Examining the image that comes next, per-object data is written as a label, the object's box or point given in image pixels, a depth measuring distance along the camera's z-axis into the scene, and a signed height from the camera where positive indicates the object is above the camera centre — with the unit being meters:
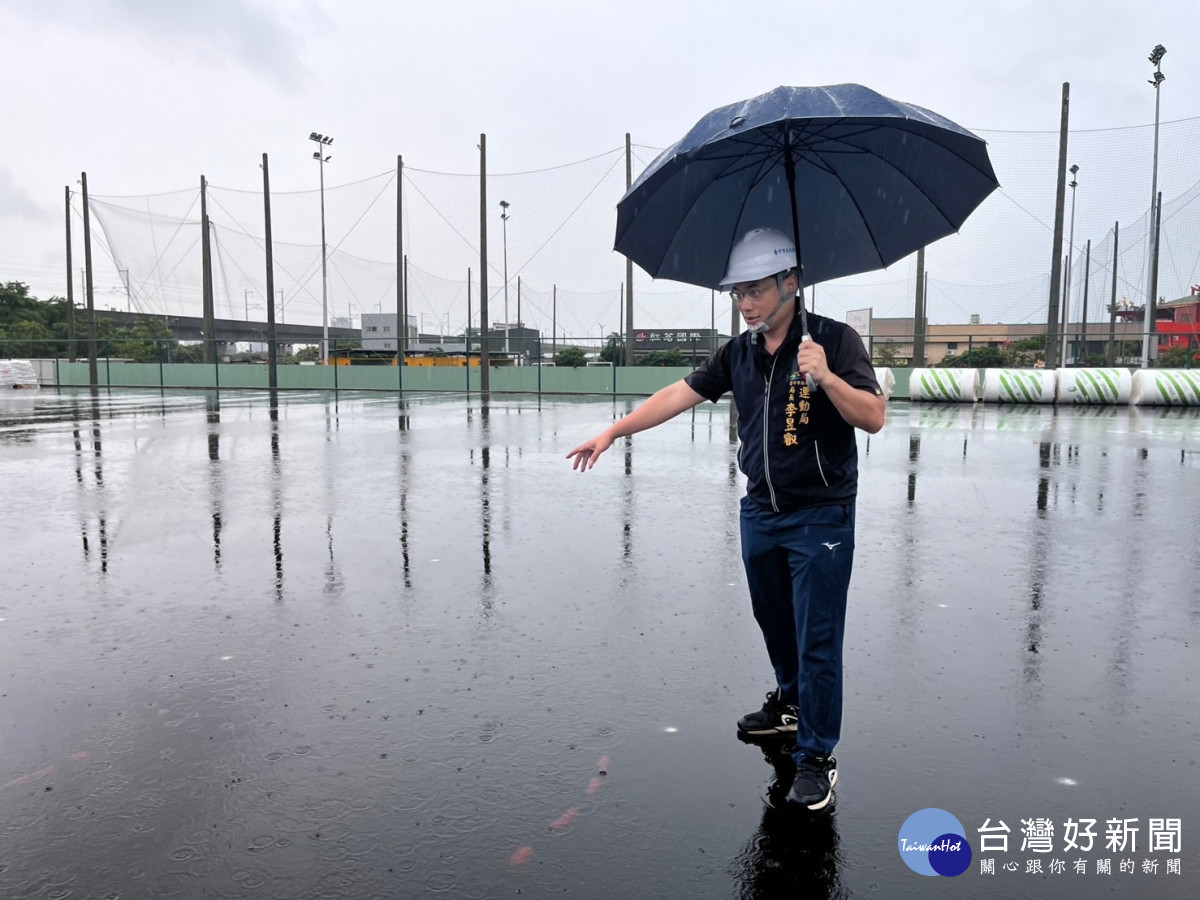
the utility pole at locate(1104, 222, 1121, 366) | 33.92 +4.00
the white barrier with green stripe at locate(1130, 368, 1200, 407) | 22.02 -0.38
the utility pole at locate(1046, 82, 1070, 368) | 28.91 +3.90
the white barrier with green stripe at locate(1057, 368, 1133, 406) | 22.91 -0.35
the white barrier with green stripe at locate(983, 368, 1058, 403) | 23.34 -0.37
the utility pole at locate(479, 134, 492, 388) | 34.50 +4.34
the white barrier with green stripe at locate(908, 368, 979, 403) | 24.28 -0.40
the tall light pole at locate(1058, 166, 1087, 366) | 41.47 +6.11
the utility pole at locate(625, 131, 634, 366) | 35.78 +1.85
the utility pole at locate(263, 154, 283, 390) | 36.62 +3.09
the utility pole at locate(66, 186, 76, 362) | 40.31 +1.92
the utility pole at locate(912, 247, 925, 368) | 32.03 +1.76
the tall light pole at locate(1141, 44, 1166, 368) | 30.93 +4.34
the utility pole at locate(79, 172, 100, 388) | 37.94 +3.16
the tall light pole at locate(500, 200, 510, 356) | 49.34 +5.34
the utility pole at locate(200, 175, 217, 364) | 43.43 +4.59
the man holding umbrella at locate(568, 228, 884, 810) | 2.93 -0.31
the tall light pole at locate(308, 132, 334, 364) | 46.94 +8.58
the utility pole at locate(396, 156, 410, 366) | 41.50 +6.11
